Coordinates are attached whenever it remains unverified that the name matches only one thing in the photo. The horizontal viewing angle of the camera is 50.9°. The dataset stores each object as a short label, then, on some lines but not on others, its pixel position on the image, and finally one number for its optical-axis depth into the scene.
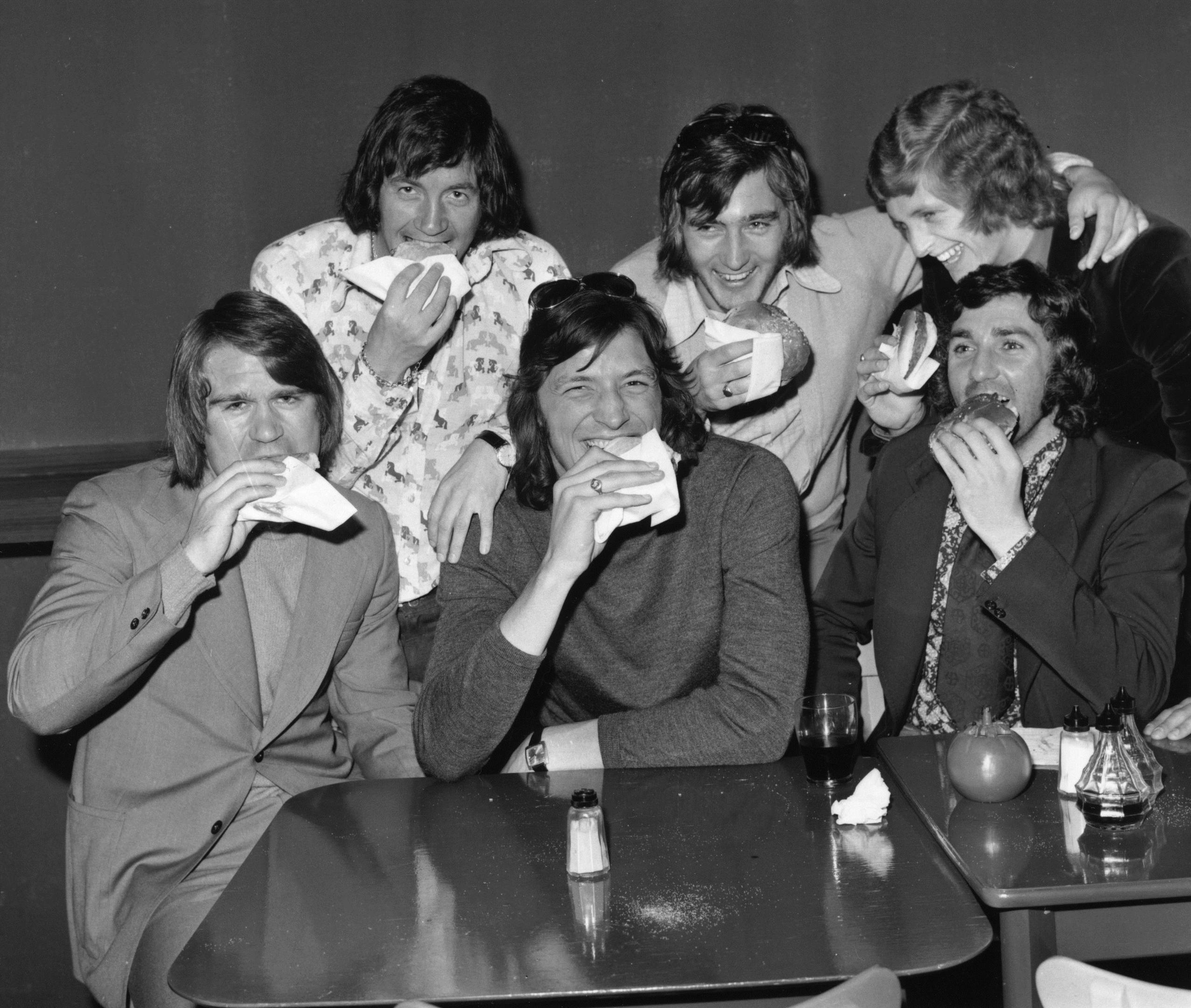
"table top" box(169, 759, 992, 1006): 1.54
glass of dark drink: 2.12
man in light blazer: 2.34
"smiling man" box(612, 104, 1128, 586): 2.93
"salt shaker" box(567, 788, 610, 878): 1.79
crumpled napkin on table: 1.97
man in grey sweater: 2.30
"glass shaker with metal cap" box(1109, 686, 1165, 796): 1.97
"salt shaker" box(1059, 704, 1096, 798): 1.99
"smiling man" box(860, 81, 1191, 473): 2.87
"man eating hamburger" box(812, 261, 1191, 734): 2.44
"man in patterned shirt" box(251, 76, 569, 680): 2.88
